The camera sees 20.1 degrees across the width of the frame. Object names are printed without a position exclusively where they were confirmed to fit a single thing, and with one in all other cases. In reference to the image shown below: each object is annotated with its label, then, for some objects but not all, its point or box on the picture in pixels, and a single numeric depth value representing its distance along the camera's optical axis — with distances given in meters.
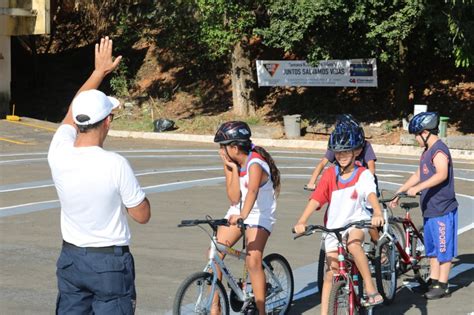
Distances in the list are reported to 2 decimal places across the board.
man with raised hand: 7.03
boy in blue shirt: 12.60
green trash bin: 39.04
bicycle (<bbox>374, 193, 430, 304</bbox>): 12.12
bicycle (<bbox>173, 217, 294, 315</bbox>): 9.45
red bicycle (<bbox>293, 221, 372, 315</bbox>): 9.63
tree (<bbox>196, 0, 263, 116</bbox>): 45.66
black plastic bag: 47.01
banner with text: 44.18
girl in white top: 10.28
